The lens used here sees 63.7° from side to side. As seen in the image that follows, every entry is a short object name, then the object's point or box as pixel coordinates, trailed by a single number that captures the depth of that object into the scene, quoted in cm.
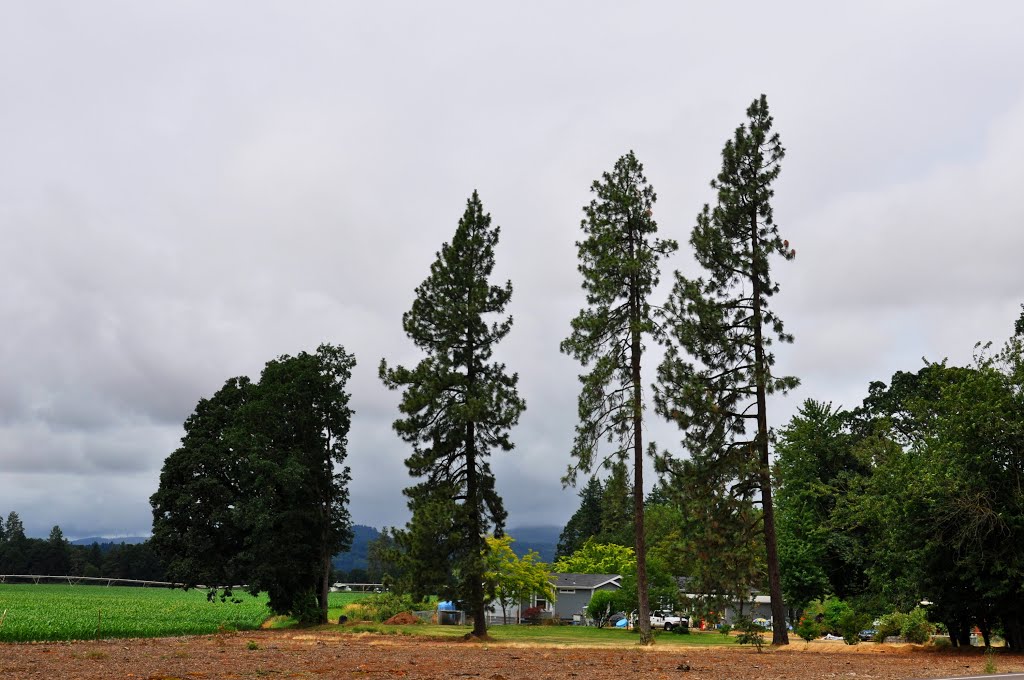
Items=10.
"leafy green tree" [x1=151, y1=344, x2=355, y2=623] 4519
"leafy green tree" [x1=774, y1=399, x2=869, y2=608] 5275
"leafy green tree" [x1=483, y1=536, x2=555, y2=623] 5862
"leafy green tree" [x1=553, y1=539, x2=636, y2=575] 8120
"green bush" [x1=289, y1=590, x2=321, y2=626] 4631
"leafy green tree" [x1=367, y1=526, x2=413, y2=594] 3641
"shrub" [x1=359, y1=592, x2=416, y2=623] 5291
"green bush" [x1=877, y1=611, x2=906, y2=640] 3759
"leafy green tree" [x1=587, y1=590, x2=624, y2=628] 6278
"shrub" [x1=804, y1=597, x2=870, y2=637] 4907
